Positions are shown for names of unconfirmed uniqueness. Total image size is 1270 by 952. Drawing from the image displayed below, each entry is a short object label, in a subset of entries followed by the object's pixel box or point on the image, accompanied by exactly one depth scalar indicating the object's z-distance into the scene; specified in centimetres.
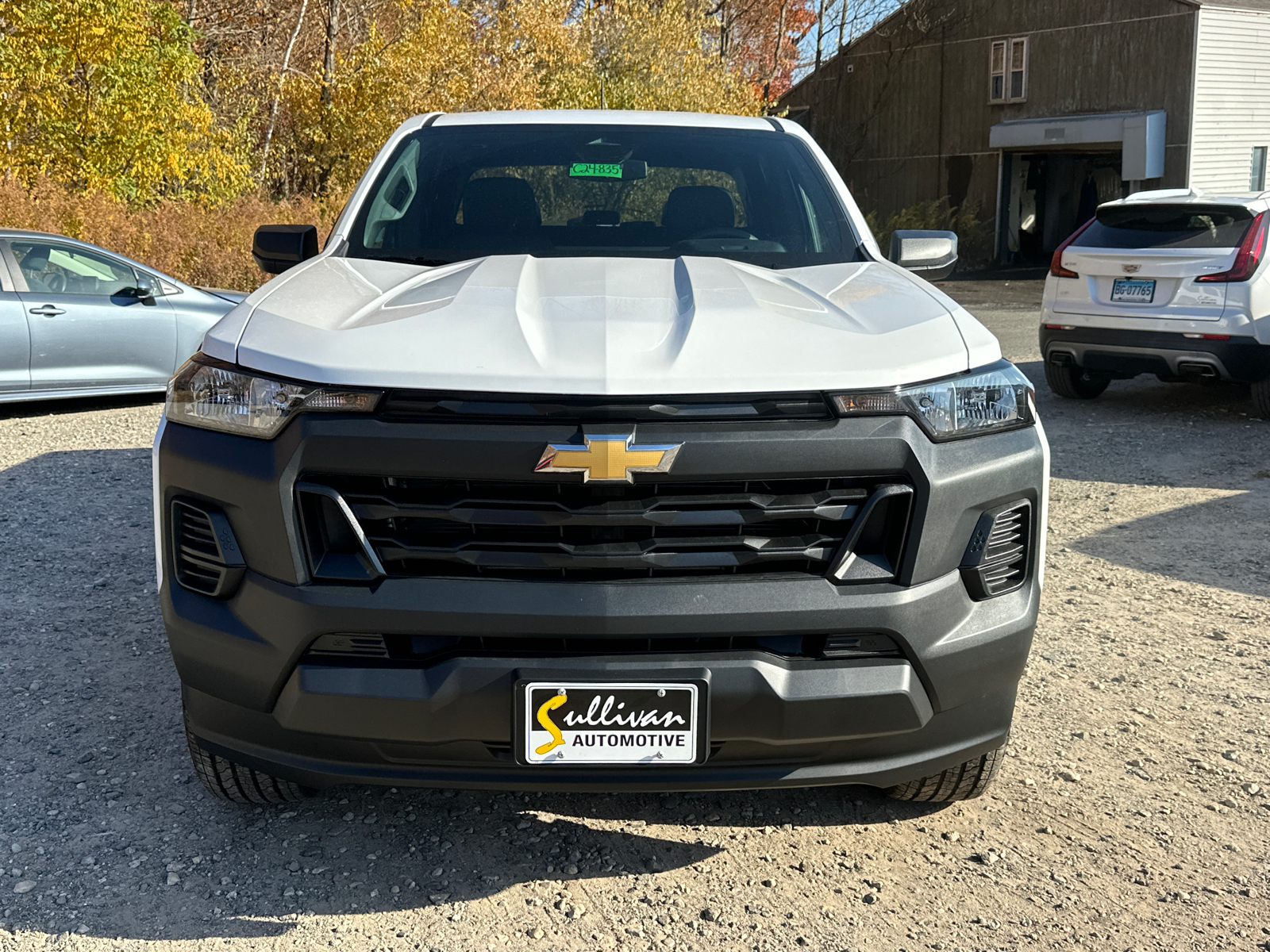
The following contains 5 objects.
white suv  850
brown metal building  2847
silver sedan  920
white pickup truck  236
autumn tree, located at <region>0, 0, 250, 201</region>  1672
